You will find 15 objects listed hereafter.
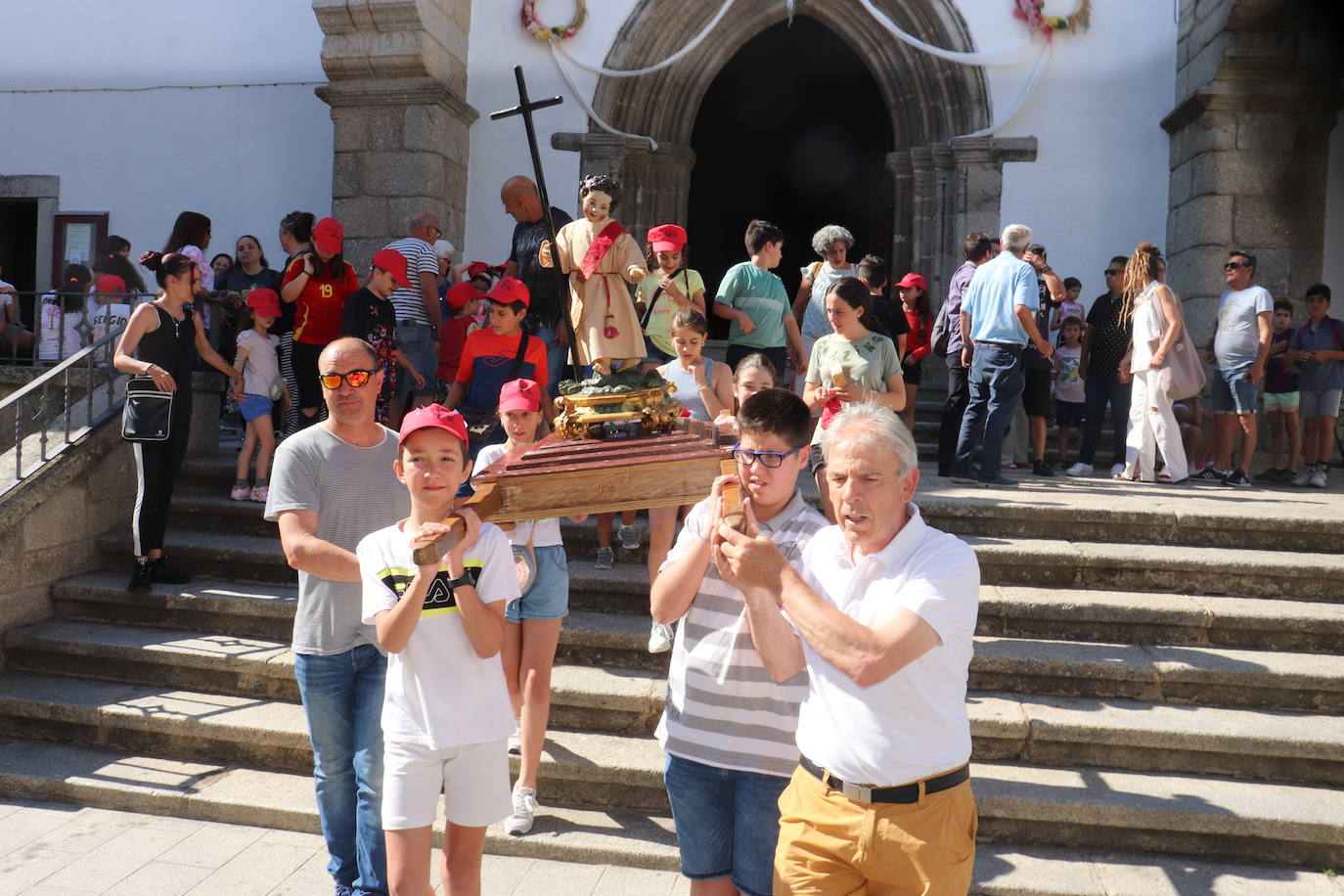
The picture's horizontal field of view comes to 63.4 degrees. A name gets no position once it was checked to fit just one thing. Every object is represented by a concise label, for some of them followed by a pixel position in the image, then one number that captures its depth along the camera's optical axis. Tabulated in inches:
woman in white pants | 280.1
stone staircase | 157.0
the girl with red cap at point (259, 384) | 260.8
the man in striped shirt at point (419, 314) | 272.4
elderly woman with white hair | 278.8
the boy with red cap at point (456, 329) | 272.7
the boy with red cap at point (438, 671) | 107.7
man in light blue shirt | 267.4
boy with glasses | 101.0
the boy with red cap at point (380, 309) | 239.6
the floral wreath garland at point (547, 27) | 384.5
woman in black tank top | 224.4
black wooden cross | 135.3
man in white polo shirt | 87.4
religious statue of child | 165.5
